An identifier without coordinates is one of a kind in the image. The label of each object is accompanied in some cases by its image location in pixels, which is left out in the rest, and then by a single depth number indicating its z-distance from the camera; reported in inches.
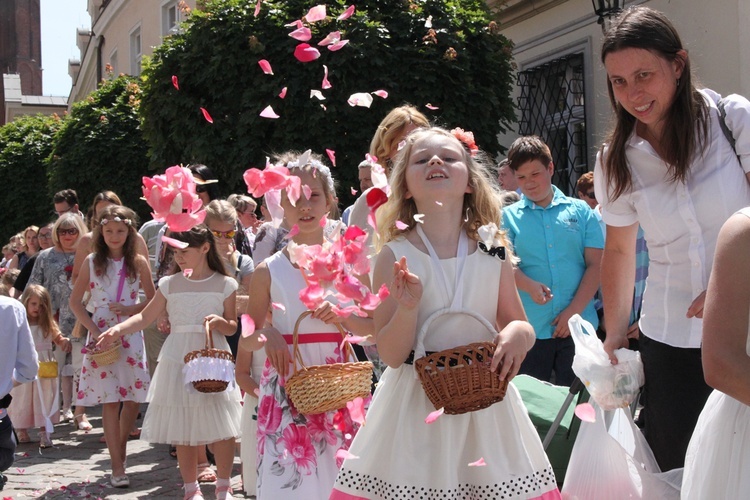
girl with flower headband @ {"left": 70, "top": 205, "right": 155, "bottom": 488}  288.8
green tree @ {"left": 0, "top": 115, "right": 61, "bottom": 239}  1063.6
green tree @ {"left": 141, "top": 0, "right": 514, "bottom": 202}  395.2
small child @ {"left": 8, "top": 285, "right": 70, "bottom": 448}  343.0
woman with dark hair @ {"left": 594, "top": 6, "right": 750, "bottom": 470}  128.7
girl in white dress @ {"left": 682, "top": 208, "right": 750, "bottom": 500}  87.4
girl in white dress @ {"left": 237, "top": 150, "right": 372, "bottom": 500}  170.4
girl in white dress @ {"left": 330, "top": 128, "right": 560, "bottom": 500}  128.9
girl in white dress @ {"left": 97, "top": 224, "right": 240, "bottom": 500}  243.0
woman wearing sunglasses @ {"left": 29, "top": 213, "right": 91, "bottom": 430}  381.4
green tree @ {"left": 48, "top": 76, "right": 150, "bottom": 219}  709.3
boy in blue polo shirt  219.5
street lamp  338.7
